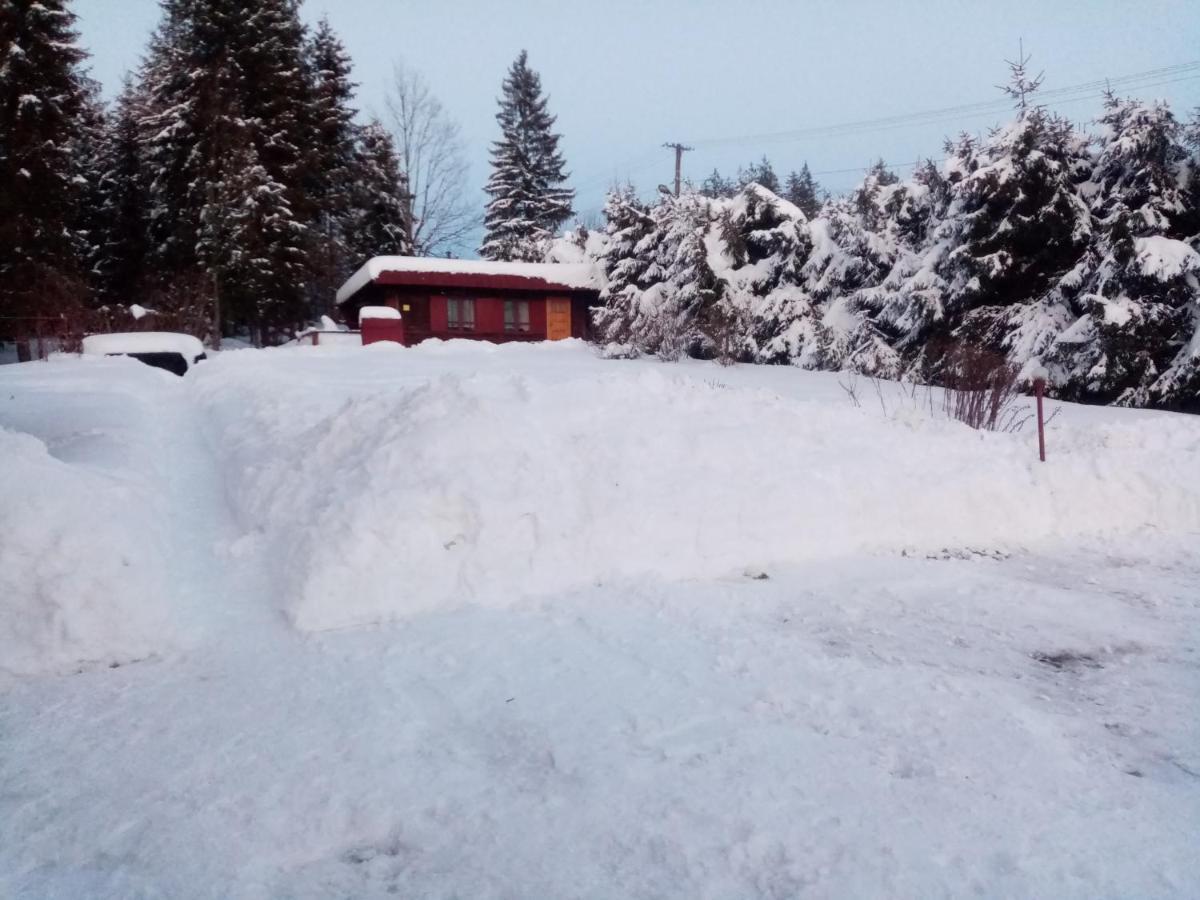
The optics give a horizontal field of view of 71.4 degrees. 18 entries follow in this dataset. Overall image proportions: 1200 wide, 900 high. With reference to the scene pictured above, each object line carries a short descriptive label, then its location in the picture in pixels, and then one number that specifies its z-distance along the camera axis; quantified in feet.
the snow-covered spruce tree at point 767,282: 65.51
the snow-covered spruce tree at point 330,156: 108.27
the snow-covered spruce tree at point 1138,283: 47.80
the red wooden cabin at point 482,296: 85.15
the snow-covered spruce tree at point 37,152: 79.51
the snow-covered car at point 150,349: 52.39
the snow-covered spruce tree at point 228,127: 96.02
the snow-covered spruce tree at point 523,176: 139.03
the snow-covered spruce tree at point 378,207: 124.36
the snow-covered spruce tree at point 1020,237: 53.26
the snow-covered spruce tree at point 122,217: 113.80
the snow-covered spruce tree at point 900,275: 59.06
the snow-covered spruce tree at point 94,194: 108.68
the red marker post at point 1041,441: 24.36
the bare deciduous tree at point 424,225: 130.00
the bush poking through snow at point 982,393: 31.42
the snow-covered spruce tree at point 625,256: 77.61
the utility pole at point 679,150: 131.34
